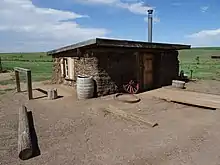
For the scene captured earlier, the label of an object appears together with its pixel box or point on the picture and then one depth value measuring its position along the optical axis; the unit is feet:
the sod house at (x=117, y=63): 31.89
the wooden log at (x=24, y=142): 14.10
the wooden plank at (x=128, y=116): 20.38
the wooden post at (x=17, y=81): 36.64
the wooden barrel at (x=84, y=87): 30.67
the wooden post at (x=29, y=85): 30.91
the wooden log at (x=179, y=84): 38.26
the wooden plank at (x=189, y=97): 26.06
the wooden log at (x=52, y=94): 31.94
